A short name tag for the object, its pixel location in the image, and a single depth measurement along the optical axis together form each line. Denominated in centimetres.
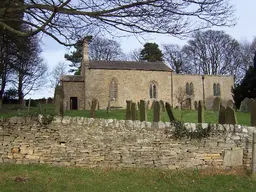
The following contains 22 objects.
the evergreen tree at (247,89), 2841
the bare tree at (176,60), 5400
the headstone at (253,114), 995
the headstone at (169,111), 1036
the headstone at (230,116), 987
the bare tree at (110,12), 678
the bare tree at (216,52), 5075
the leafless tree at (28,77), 2512
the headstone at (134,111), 1238
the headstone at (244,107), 2236
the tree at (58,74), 5038
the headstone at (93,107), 1377
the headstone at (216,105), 2335
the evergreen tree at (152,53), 5250
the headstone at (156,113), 1046
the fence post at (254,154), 868
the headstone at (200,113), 1075
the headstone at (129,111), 1304
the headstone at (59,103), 1078
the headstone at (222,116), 1023
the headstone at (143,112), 1152
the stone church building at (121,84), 3803
